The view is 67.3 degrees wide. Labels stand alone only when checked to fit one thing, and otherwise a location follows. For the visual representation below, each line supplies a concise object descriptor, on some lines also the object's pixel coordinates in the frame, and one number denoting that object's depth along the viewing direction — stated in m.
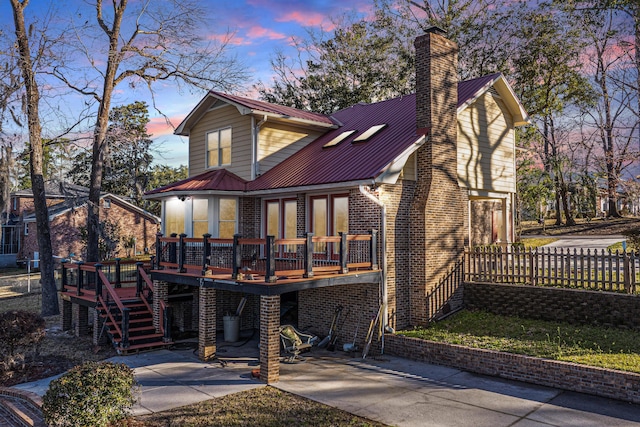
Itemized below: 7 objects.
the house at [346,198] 12.77
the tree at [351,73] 31.77
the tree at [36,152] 19.86
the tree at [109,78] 21.28
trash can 14.95
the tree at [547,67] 26.53
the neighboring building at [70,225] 35.47
